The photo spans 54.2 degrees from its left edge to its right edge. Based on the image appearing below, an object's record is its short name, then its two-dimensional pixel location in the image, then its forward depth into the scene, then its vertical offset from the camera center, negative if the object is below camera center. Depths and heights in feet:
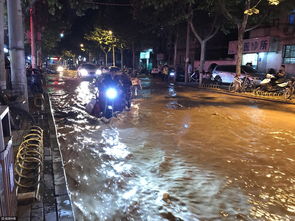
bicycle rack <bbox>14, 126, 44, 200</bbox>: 13.58 -6.23
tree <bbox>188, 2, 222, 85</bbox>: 78.68 +12.22
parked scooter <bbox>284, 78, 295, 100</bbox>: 53.16 -4.17
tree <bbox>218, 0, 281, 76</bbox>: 61.87 +12.25
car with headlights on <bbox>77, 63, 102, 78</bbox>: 107.45 -3.15
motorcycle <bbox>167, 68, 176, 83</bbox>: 97.96 -3.66
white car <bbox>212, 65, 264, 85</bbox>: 70.74 -1.96
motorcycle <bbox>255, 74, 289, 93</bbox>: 57.41 -3.49
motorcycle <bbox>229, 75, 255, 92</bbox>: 65.98 -4.11
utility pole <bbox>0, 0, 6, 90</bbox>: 27.58 +0.71
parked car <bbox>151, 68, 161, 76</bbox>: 113.50 -2.84
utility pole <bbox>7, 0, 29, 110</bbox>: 28.27 +1.18
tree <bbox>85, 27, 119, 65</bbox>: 134.31 +12.46
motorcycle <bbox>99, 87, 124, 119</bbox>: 34.94 -4.47
